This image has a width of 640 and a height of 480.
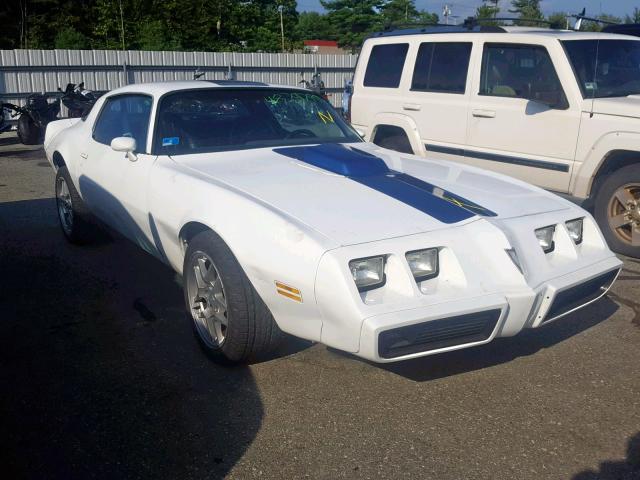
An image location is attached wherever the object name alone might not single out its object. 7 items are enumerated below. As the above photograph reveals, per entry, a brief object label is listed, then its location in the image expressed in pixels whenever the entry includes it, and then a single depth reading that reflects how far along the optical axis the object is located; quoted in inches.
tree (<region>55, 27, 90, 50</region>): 938.7
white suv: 219.5
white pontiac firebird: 114.3
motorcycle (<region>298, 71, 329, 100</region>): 706.2
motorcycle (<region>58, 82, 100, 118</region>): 545.3
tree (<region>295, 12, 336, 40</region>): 2188.0
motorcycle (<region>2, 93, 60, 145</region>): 529.0
